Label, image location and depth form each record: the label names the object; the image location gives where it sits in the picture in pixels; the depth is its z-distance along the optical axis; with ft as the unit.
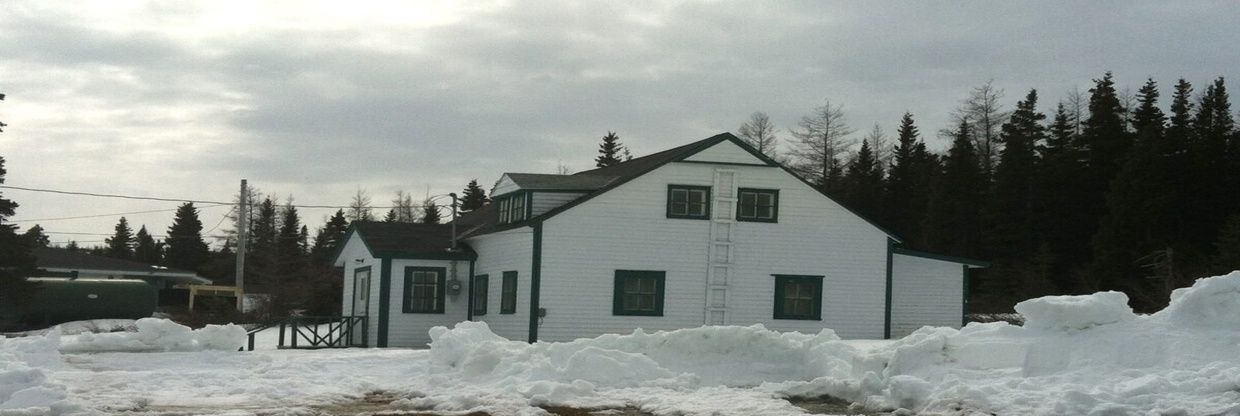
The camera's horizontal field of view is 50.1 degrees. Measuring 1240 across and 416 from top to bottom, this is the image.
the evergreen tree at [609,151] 293.84
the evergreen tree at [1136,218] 165.58
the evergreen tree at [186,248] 315.37
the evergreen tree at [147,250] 326.24
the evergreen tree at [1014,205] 195.21
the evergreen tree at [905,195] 228.04
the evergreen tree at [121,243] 345.51
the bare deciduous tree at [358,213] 327.96
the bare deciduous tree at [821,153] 266.32
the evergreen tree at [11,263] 150.41
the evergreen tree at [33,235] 164.25
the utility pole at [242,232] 176.04
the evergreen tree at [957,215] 207.62
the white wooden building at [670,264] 97.14
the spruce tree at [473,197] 303.68
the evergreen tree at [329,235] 256.40
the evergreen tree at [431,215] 266.04
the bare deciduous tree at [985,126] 250.98
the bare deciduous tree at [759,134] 263.29
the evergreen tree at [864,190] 234.38
